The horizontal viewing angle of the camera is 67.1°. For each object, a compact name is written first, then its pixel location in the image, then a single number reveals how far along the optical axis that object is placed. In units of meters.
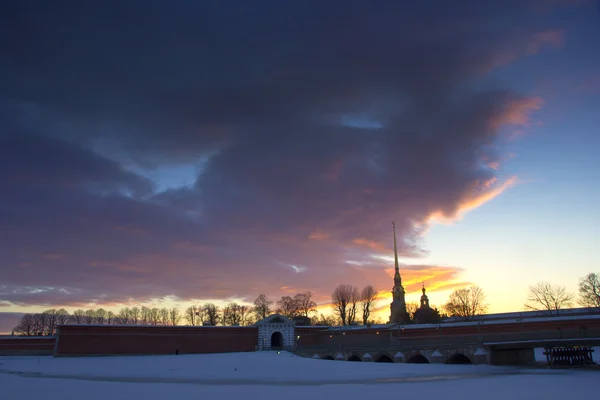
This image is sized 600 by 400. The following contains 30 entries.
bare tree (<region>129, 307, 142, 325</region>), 158.21
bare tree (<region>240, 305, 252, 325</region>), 139.05
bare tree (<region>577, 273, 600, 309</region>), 82.55
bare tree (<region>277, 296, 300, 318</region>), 131.38
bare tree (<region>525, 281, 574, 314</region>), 91.88
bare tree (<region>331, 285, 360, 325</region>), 118.00
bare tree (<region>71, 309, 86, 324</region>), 146.62
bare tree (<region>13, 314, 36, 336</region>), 140.00
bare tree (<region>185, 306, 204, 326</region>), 141.88
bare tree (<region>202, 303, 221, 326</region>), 131.50
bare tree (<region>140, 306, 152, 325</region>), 157.34
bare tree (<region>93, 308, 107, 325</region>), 161.93
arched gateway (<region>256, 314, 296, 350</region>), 84.25
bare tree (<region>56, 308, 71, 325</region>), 143.19
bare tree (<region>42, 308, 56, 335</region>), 138.56
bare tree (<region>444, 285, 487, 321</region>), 110.19
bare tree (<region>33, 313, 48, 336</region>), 139.25
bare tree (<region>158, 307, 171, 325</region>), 152.98
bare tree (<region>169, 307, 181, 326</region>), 150.56
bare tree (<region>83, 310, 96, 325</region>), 154.32
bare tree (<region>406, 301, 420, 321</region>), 133.50
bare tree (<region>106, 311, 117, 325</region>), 163.46
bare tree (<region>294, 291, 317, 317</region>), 132.25
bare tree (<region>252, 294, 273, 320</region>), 135.77
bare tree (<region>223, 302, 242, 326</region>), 136.75
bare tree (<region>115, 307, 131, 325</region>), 153.35
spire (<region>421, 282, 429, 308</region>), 120.94
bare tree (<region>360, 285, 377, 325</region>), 118.92
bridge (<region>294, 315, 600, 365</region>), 47.78
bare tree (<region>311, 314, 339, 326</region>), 136.65
